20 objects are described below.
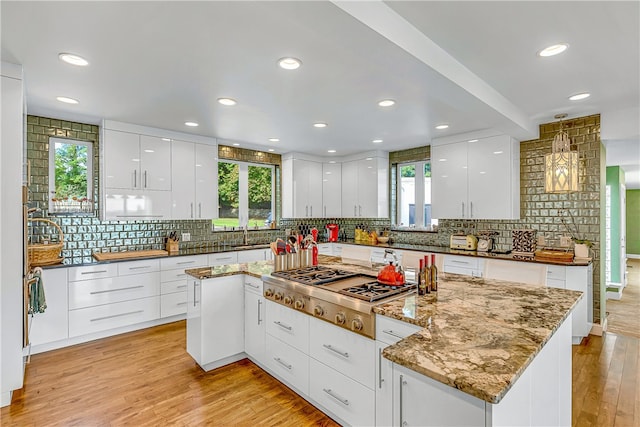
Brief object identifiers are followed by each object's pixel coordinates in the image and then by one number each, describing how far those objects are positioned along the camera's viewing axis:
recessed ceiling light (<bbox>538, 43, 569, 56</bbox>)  2.08
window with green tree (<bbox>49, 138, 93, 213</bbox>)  3.74
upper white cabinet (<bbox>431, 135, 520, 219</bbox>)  4.01
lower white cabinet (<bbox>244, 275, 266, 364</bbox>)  2.77
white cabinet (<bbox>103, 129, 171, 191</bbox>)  3.79
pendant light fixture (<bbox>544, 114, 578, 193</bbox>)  2.75
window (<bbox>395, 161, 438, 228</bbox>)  5.37
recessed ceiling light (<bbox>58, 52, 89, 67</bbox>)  2.18
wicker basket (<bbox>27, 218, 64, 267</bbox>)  3.22
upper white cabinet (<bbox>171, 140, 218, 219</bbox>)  4.32
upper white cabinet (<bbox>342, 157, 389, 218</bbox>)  5.50
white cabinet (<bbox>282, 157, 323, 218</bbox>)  5.62
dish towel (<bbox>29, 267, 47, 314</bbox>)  2.65
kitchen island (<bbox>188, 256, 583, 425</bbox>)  1.04
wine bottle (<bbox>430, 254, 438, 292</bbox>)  2.11
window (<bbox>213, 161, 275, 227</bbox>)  5.25
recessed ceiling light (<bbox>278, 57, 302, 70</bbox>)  2.22
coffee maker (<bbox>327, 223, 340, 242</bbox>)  5.90
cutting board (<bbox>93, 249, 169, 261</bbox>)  3.74
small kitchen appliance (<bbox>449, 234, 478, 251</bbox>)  4.38
